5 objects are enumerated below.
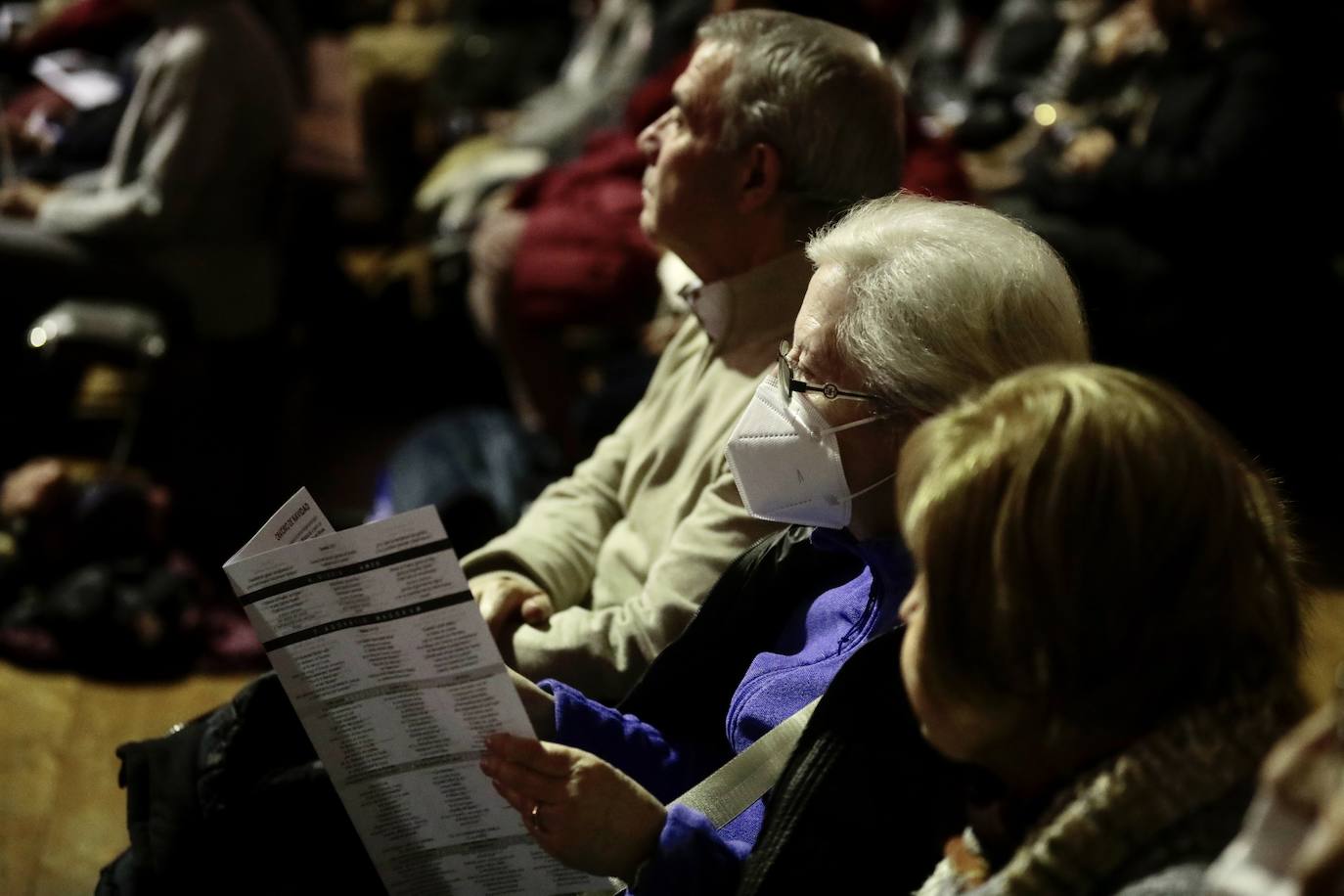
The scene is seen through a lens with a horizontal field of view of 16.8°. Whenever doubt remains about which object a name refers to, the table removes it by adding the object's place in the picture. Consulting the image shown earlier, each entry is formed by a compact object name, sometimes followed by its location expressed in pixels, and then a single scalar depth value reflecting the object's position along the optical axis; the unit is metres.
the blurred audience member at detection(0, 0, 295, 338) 4.85
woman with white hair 3.02
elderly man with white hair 3.48
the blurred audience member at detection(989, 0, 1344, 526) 4.79
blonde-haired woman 2.79
